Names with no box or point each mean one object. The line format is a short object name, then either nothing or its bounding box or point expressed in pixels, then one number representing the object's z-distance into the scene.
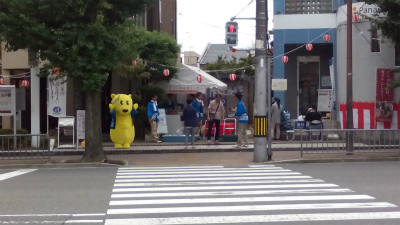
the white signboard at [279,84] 20.64
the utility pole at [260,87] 19.02
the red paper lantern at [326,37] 27.57
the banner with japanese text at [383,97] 23.89
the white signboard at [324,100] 29.23
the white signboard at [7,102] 22.47
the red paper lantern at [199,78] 26.23
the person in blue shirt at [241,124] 21.58
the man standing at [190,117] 22.83
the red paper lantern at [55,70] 18.52
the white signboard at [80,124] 22.28
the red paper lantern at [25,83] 25.79
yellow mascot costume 20.94
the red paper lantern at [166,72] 25.36
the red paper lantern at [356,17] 24.47
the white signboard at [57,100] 22.06
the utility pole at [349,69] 20.08
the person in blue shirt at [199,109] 24.19
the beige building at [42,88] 26.08
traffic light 18.95
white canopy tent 26.75
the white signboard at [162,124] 25.56
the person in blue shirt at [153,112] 23.72
